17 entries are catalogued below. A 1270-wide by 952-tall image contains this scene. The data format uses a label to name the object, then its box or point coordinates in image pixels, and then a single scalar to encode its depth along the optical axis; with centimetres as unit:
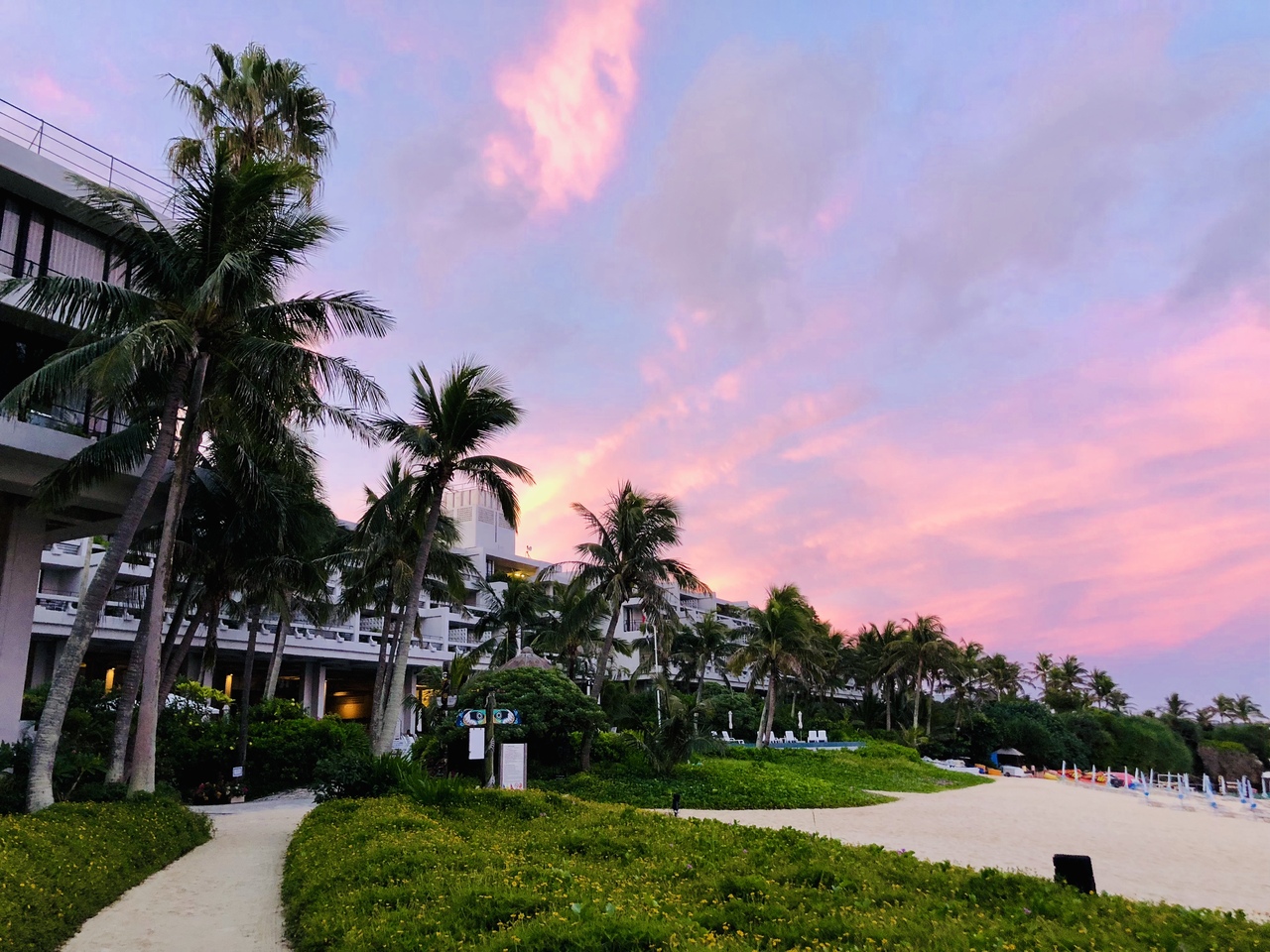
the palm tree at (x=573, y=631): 3083
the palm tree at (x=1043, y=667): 9144
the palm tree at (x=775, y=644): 3953
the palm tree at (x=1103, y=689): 8519
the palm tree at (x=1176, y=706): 8806
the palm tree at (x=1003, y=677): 7844
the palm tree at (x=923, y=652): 5741
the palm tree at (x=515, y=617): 4094
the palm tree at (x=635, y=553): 2969
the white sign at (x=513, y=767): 1930
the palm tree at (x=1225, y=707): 9475
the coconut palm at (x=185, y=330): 1400
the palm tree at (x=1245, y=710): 9449
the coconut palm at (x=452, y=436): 2102
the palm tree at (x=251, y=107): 1872
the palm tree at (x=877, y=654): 6156
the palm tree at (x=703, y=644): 5259
